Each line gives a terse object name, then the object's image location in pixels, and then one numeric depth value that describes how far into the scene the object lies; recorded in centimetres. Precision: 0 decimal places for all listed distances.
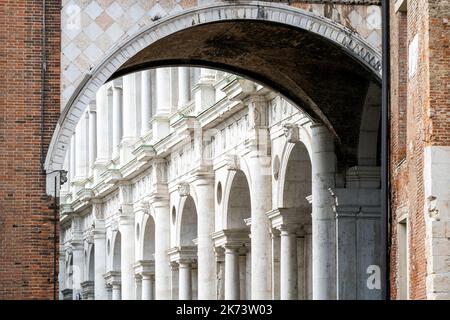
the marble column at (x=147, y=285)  5586
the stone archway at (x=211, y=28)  2947
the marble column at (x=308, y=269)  4062
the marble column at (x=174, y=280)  5228
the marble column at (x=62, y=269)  7012
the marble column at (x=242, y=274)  4525
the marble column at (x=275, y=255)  4106
